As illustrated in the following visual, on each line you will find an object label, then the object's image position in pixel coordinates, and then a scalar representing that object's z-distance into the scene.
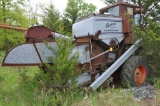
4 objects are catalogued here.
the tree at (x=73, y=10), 29.21
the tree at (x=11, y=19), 15.78
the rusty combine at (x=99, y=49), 4.59
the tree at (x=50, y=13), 23.86
